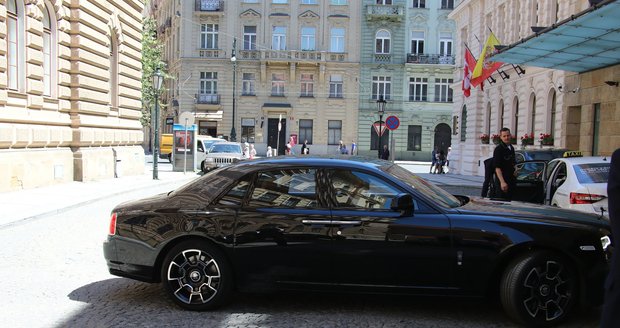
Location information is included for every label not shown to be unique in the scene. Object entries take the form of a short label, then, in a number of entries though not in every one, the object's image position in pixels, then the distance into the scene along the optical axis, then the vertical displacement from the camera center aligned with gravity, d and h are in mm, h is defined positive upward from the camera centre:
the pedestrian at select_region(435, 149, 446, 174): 33062 -1613
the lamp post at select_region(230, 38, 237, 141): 46162 +4507
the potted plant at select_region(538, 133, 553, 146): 21895 -123
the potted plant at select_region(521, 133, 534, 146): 23891 -137
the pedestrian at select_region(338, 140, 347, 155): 45812 -1344
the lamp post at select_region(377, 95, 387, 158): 27495 +1335
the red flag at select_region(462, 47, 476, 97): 28208 +3317
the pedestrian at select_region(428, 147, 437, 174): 33219 -1371
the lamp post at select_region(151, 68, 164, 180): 22361 +993
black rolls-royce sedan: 4883 -962
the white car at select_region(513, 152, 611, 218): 8281 -737
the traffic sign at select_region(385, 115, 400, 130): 22530 +403
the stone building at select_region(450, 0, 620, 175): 16359 +2196
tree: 41219 +5120
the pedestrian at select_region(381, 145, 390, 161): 35075 -1275
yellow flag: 22703 +3341
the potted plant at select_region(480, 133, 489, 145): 29609 -189
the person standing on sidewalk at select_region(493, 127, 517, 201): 9883 -486
